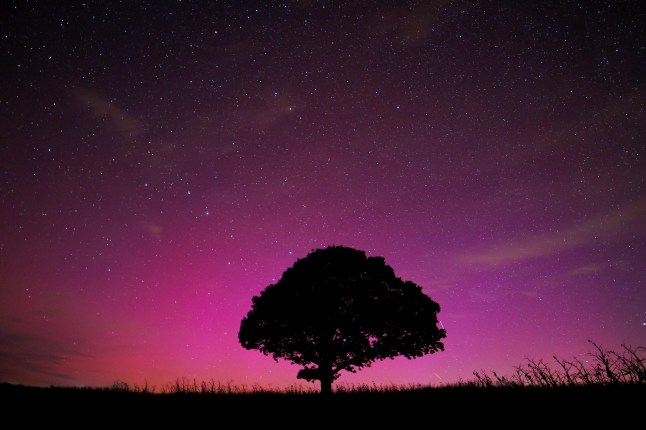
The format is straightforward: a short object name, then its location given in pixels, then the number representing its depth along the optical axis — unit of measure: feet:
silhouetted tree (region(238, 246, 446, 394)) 75.05
